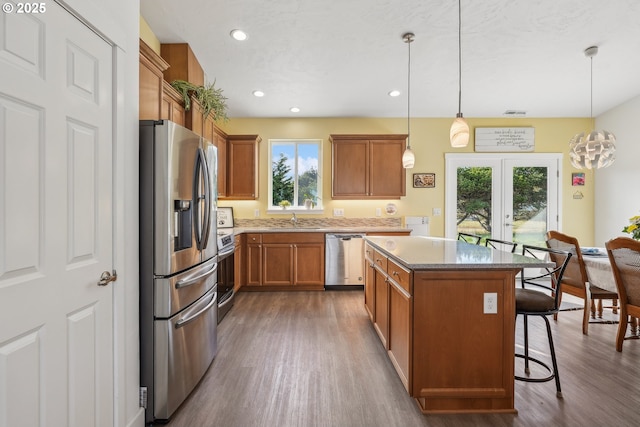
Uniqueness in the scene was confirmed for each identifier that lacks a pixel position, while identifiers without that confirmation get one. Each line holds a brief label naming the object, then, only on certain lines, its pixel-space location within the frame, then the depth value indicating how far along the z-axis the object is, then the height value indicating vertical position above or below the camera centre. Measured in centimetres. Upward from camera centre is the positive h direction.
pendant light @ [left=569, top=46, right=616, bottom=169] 324 +70
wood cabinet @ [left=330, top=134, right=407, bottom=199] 480 +75
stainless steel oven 318 -70
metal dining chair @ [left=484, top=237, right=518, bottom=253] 502 -61
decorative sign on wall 509 +123
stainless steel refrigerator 171 -31
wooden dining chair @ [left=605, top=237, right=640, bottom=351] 234 -51
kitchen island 176 -73
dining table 268 -58
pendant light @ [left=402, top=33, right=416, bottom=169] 289 +159
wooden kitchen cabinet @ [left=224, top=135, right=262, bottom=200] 478 +70
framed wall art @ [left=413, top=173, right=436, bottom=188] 514 +57
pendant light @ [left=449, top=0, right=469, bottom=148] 220 +59
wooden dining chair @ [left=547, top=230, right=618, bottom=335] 282 -67
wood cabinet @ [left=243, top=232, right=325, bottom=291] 445 -77
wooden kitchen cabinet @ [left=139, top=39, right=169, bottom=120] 207 +94
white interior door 100 -4
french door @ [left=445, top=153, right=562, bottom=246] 509 +29
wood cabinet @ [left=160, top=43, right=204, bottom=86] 303 +153
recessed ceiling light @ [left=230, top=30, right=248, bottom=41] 282 +168
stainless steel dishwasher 449 -74
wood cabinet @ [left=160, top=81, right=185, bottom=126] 246 +93
